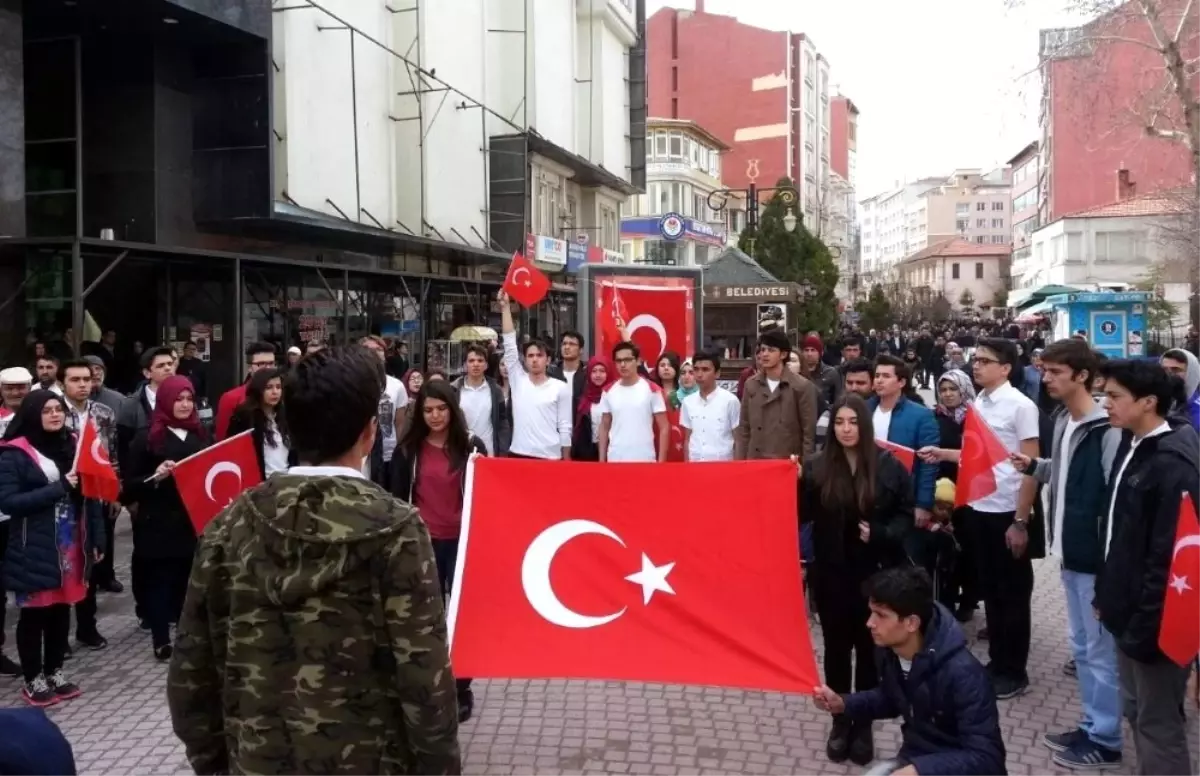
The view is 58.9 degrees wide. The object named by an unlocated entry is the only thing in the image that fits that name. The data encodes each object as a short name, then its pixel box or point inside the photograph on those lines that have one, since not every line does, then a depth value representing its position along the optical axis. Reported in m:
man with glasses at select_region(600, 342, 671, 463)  8.55
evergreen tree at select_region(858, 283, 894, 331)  58.25
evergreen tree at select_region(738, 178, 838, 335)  36.03
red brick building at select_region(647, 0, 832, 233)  80.44
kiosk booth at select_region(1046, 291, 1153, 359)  27.34
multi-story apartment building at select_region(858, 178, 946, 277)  171.38
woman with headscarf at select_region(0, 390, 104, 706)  5.85
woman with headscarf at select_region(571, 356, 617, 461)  9.77
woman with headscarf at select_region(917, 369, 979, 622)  7.22
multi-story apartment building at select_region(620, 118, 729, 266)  57.55
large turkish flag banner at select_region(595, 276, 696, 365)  15.14
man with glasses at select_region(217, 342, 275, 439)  7.36
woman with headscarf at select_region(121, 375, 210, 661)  6.67
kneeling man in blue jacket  3.35
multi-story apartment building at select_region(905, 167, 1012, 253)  153.62
